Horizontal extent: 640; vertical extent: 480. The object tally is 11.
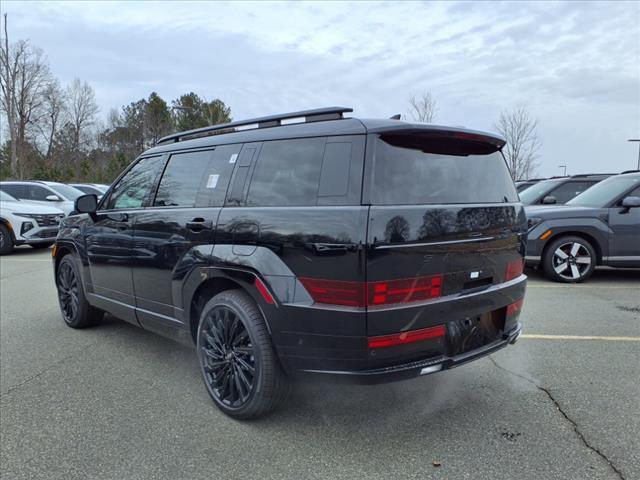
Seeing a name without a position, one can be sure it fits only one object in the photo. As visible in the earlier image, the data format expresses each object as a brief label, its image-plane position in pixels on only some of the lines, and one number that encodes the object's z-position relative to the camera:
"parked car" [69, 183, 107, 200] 16.83
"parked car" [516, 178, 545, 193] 13.83
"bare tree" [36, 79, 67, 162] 41.72
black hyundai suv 2.49
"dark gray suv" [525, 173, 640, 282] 7.05
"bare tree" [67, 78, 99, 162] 51.56
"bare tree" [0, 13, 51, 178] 34.69
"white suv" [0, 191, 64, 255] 11.20
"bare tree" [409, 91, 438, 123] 24.80
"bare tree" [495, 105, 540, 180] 27.92
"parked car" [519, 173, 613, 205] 10.09
